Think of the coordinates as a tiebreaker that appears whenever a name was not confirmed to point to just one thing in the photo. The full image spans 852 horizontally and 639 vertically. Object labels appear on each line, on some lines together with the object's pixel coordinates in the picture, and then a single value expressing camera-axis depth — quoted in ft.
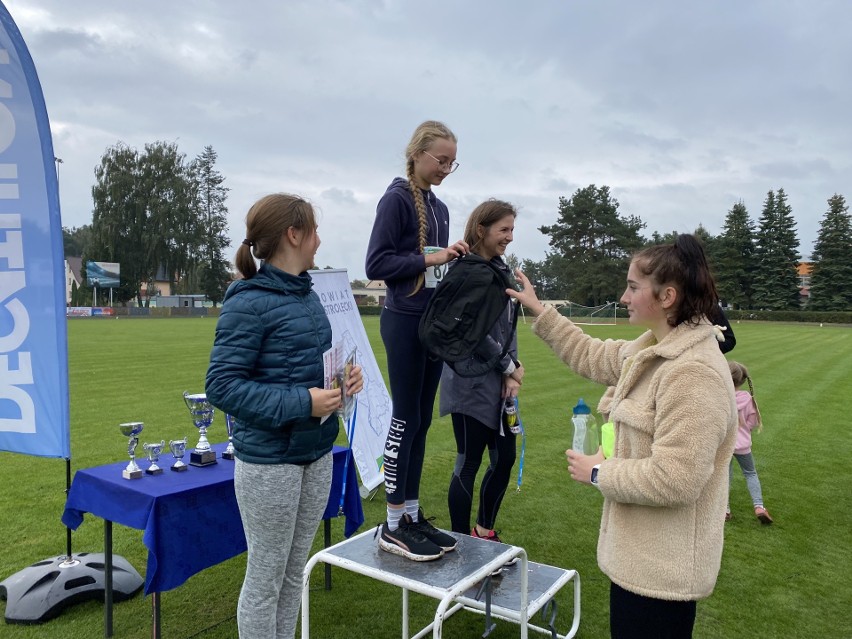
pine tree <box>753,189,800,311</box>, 200.23
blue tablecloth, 9.43
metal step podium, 8.42
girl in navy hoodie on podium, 9.51
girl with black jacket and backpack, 10.86
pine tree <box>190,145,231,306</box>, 196.65
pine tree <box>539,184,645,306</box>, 206.69
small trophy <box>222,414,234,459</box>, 11.82
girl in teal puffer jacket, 7.32
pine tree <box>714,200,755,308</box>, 205.87
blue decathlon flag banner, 10.96
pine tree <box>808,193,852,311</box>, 191.52
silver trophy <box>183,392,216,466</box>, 11.35
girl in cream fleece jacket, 5.96
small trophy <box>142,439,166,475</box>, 10.66
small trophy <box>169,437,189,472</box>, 10.96
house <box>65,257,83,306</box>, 280.72
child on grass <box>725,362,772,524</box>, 17.66
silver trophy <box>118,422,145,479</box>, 10.23
